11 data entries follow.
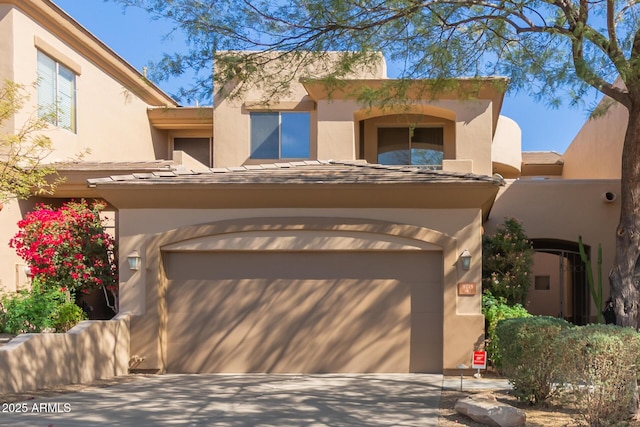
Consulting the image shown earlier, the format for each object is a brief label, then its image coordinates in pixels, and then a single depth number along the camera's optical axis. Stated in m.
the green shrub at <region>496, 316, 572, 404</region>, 8.73
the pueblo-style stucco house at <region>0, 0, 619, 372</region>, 12.50
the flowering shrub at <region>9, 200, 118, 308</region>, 13.83
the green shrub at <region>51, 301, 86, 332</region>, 12.77
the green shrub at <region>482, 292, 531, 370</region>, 12.34
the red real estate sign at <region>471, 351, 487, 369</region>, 10.55
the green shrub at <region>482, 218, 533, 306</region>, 14.65
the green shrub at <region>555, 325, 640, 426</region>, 7.44
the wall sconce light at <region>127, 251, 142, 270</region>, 12.70
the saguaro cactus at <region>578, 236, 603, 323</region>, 12.92
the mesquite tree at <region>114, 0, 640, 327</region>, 9.96
